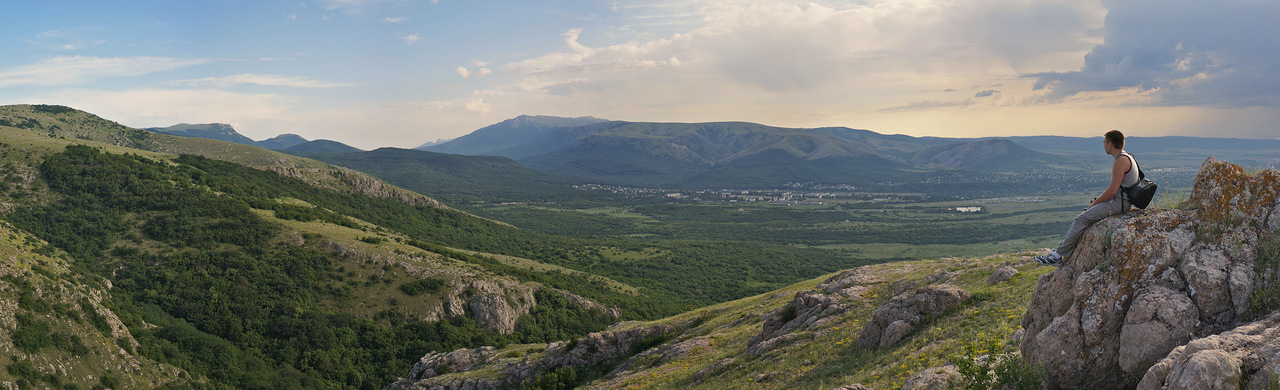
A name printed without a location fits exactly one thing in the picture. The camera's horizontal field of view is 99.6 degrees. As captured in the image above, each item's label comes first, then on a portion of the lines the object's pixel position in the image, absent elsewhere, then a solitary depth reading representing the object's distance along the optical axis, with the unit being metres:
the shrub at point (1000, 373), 12.54
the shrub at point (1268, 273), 10.77
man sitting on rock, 13.15
